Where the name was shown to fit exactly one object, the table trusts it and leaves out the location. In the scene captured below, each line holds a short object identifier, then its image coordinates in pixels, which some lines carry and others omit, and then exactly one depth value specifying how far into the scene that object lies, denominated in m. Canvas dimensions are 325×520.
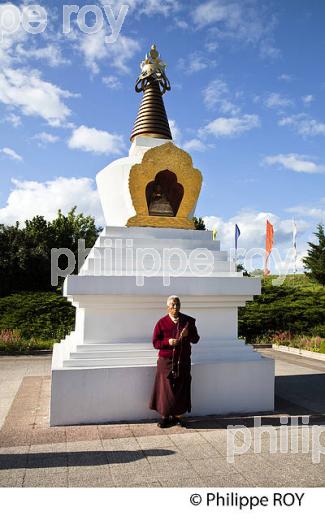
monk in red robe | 4.85
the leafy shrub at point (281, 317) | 14.18
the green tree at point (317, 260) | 26.20
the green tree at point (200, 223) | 28.80
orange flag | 22.08
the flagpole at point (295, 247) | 34.00
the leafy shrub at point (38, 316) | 12.82
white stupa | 5.14
